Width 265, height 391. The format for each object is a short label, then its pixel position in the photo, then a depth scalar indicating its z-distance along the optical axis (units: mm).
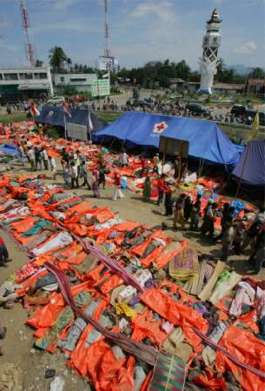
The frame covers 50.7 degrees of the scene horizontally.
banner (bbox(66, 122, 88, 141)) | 22547
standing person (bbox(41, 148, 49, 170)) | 17350
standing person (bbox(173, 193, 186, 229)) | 10424
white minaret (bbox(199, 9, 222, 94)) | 65688
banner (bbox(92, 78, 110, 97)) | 66312
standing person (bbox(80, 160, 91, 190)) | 14705
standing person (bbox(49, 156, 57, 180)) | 17716
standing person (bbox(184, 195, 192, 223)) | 10690
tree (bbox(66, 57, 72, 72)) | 80375
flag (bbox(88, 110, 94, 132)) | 21759
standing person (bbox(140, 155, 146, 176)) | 16578
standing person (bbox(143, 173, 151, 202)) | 13141
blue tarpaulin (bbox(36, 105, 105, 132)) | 22516
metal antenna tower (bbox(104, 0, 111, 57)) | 80975
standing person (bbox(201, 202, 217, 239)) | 9750
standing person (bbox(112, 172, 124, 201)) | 13534
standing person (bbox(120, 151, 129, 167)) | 18016
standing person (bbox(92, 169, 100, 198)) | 13461
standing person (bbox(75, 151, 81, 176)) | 14664
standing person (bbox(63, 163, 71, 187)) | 14812
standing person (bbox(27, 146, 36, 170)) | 17298
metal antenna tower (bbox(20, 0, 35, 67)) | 62250
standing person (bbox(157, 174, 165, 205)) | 12977
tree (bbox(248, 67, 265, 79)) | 90062
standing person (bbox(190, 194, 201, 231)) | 10383
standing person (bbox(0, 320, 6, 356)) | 6402
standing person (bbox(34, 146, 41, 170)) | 17078
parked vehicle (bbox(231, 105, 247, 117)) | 33250
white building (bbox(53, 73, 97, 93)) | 67000
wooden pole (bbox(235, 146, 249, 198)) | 13269
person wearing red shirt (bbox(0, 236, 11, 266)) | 8656
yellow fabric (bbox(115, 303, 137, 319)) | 6746
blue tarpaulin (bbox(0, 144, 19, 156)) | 20525
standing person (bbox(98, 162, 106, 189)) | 14008
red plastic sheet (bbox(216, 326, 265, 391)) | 5355
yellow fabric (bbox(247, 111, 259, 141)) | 11698
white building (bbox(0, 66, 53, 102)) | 56062
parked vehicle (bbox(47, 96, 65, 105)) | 43319
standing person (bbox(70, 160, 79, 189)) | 14320
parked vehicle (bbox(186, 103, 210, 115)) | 35509
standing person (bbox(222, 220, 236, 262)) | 8523
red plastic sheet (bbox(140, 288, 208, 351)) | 6304
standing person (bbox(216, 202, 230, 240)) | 9141
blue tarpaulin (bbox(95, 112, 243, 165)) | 15781
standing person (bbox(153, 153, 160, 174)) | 16294
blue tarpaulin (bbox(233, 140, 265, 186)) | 13234
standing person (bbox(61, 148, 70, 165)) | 16263
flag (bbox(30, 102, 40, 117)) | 22781
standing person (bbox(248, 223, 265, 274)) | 8016
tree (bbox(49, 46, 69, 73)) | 77250
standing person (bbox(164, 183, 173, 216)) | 11771
